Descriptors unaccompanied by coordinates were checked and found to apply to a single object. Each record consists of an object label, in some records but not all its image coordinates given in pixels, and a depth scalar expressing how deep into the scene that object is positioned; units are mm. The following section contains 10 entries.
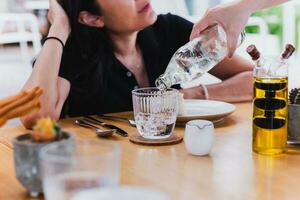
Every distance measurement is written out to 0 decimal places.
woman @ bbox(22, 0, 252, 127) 1738
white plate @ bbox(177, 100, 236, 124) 1424
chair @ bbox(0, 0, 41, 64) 5536
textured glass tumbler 1277
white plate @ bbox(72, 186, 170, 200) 691
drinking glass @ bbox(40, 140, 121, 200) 743
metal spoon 1320
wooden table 913
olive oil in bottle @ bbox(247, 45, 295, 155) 1108
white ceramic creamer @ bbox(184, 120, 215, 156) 1138
